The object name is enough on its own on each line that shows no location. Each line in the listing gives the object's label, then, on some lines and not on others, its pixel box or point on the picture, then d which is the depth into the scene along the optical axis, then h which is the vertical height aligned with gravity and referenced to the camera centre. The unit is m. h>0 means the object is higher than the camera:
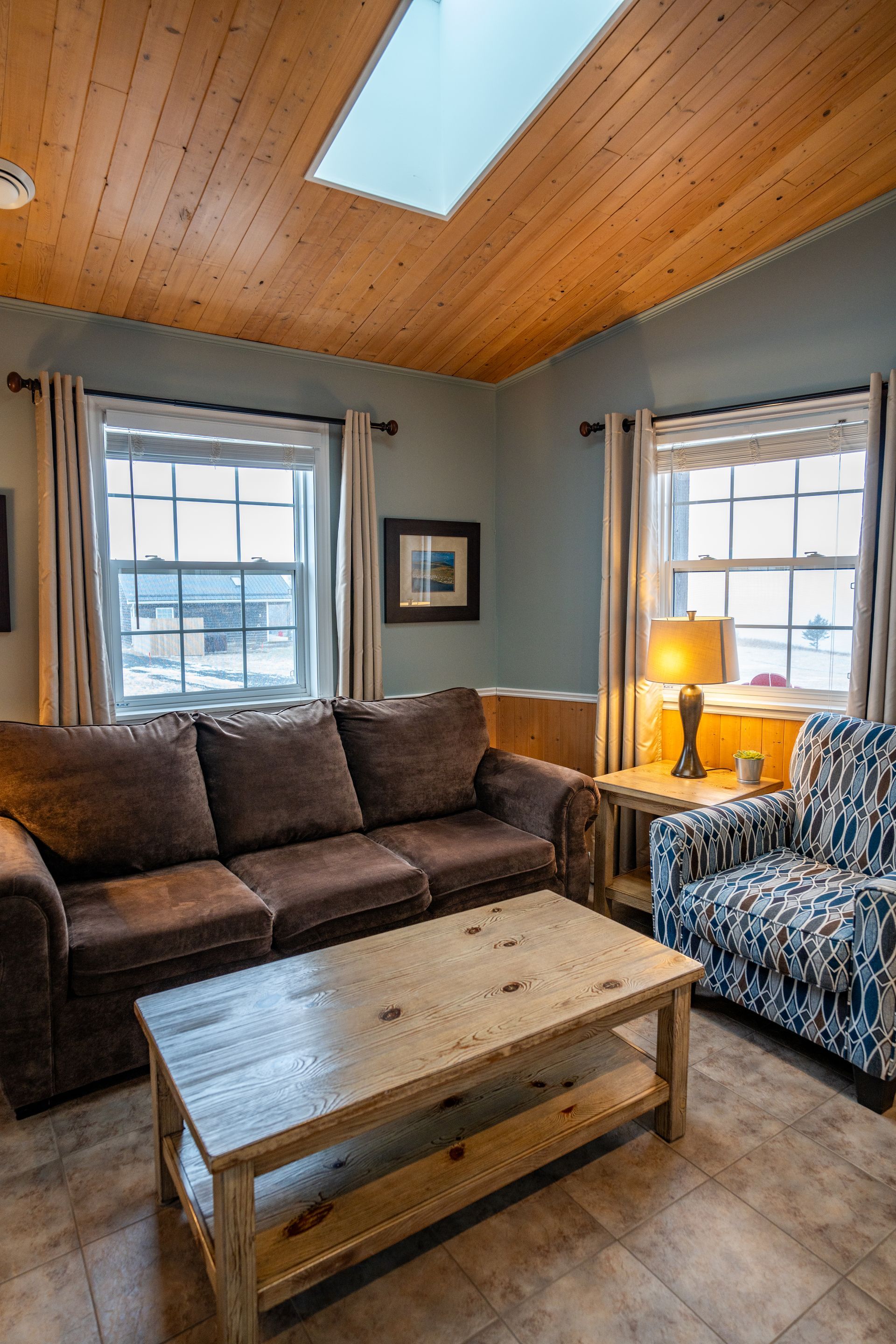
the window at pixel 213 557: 3.26 +0.22
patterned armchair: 2.03 -0.87
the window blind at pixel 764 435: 2.92 +0.72
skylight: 2.38 +1.68
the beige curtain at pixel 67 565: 2.93 +0.15
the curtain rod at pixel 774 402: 2.84 +0.83
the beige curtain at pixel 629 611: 3.45 -0.01
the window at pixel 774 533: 3.00 +0.33
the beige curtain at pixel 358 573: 3.64 +0.16
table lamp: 3.00 -0.17
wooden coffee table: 1.37 -0.91
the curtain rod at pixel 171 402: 2.89 +0.85
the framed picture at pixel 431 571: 3.92 +0.19
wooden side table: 2.95 -0.73
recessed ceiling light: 2.23 +1.24
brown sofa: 2.11 -0.88
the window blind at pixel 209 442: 3.21 +0.72
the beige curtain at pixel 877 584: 2.66 +0.10
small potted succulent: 3.05 -0.62
